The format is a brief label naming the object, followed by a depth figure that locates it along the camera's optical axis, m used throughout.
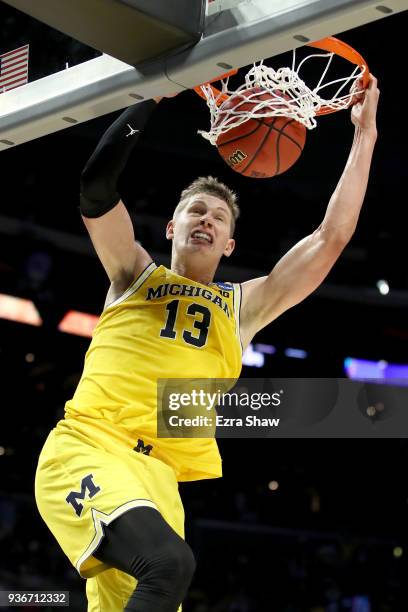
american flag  3.62
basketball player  3.39
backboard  2.89
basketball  4.32
